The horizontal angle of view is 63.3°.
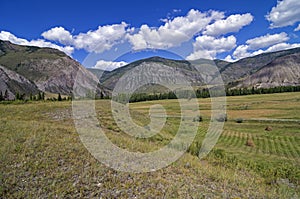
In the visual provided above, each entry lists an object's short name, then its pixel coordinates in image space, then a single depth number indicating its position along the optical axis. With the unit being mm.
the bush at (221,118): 77488
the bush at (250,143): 46344
